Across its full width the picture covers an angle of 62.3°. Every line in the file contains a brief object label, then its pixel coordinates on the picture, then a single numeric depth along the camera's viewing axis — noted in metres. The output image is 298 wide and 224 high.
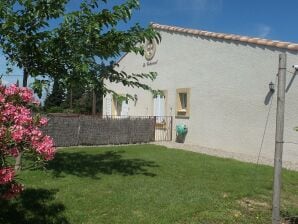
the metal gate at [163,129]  11.02
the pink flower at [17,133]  2.32
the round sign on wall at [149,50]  12.02
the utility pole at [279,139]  2.79
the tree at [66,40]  4.99
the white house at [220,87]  7.93
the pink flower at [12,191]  2.61
